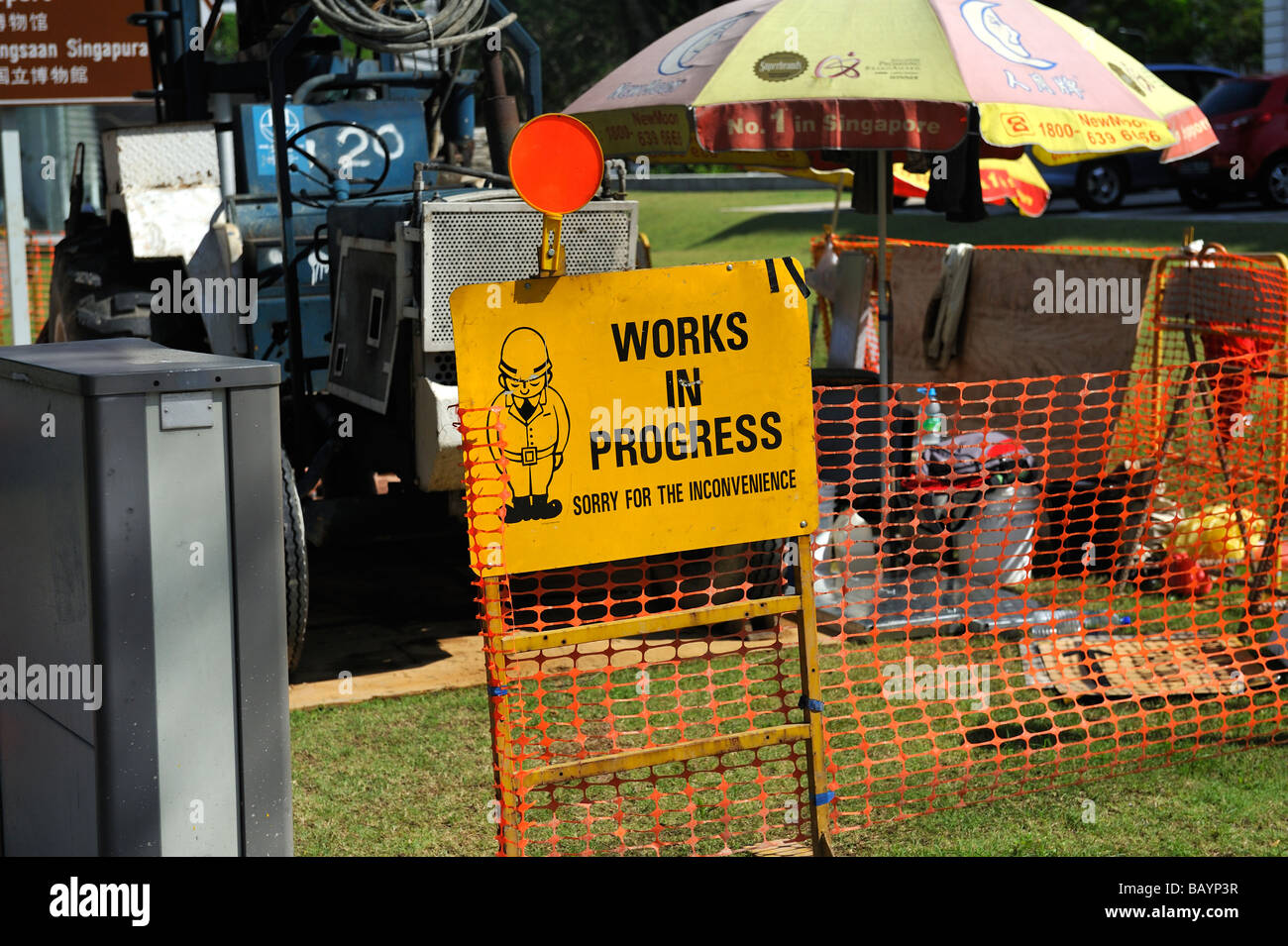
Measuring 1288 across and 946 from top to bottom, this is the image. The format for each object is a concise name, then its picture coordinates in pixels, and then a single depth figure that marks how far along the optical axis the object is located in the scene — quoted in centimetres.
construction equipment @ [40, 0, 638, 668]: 620
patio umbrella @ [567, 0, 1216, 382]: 625
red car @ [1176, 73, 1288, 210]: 2158
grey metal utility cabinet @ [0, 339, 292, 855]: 313
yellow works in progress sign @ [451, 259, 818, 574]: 402
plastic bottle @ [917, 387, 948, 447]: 771
